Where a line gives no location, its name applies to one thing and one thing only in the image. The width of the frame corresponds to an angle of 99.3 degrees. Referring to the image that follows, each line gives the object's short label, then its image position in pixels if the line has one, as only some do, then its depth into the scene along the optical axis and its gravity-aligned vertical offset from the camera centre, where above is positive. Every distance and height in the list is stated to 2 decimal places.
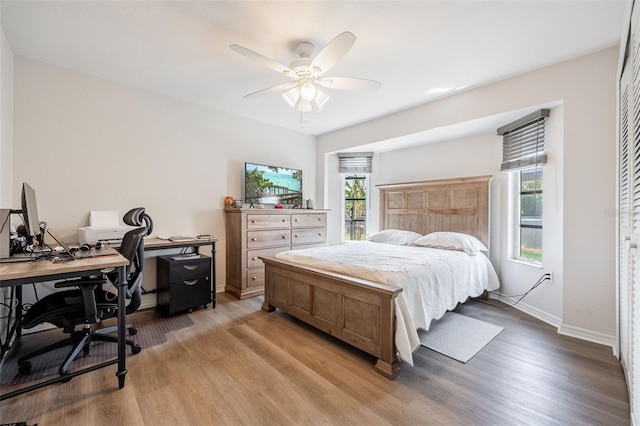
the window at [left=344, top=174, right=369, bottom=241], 5.41 +0.04
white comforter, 2.12 -0.62
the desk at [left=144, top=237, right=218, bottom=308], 3.06 -0.41
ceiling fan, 1.92 +1.14
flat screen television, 4.28 +0.42
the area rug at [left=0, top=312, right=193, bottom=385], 2.03 -1.21
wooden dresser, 3.84 -0.46
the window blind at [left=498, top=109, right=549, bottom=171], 3.12 +0.82
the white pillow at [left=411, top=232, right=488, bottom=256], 3.46 -0.45
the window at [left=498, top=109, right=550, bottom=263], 3.16 +0.43
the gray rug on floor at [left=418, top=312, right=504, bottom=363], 2.40 -1.25
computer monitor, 1.86 +0.00
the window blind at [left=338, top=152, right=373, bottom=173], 5.19 +0.92
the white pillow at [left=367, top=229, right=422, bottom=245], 4.20 -0.44
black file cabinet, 3.12 -0.87
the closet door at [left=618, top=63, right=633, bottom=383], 1.82 -0.17
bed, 2.10 -0.67
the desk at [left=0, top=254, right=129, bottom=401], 1.57 -0.38
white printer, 2.76 -0.19
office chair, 1.90 -0.71
